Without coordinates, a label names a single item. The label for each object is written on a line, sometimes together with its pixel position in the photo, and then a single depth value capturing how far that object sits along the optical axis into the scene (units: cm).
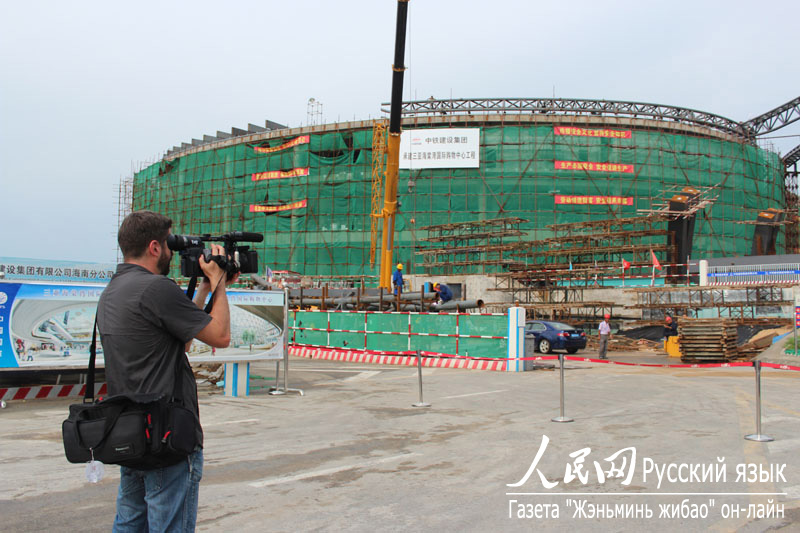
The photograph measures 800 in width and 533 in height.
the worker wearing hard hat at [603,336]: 2347
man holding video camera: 296
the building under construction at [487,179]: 4888
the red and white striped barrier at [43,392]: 1170
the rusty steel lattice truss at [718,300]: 2977
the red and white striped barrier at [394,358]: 1961
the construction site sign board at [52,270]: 1374
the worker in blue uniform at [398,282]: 2620
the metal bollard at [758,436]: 806
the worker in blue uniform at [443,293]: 2554
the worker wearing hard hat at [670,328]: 2684
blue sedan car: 2638
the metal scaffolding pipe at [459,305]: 2369
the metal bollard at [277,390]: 1342
